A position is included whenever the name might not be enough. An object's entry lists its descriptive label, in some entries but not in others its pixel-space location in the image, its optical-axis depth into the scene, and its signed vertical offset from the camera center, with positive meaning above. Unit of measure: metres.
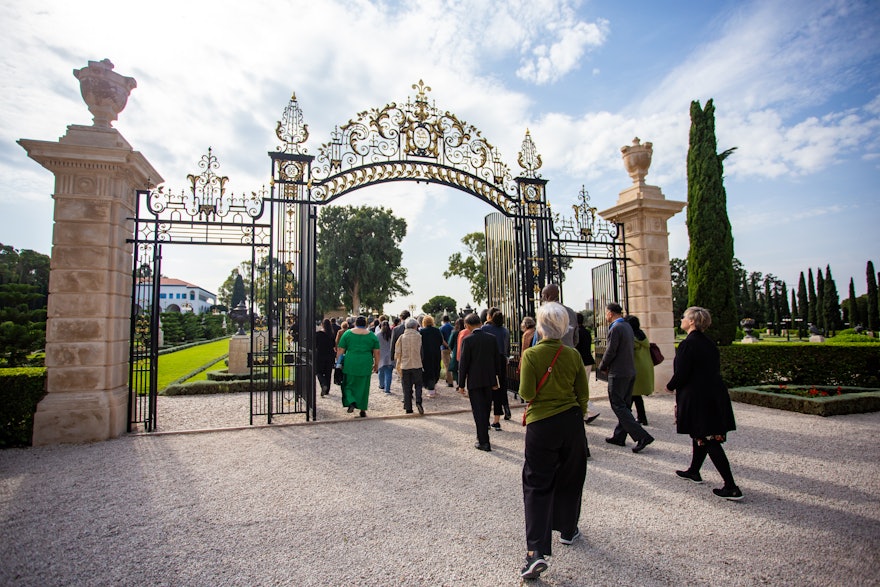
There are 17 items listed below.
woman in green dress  7.98 -0.64
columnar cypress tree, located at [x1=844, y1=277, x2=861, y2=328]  39.67 +0.34
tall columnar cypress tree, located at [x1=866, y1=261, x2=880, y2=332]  34.09 +0.56
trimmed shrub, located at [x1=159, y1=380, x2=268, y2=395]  11.33 -1.41
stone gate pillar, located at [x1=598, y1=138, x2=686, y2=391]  9.76 +1.48
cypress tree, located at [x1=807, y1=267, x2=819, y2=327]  41.01 +1.03
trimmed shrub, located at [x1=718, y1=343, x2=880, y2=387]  9.34 -1.00
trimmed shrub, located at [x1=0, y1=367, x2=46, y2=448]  6.16 -0.92
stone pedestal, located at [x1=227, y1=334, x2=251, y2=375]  13.82 -0.73
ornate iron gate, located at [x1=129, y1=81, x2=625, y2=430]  7.39 +1.83
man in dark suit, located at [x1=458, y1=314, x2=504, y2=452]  5.94 -0.62
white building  87.19 +7.29
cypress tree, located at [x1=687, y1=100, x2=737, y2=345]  12.88 +2.47
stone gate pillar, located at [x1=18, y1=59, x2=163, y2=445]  6.45 +0.81
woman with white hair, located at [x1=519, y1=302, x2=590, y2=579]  2.97 -0.73
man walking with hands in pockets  5.71 -0.57
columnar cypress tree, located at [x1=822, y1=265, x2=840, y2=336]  38.53 +0.96
